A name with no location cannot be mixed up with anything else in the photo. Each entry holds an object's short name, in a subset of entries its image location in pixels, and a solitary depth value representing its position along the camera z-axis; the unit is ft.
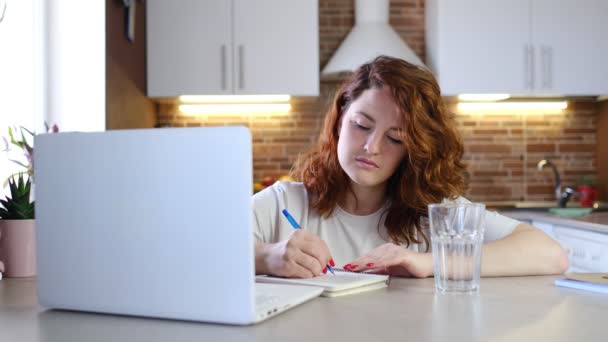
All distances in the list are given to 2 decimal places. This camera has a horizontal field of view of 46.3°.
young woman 5.64
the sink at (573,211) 11.95
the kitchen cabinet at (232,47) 12.67
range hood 12.76
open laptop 2.96
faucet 12.98
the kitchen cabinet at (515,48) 12.97
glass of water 3.94
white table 2.88
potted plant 4.90
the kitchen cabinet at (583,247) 9.68
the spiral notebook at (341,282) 3.78
